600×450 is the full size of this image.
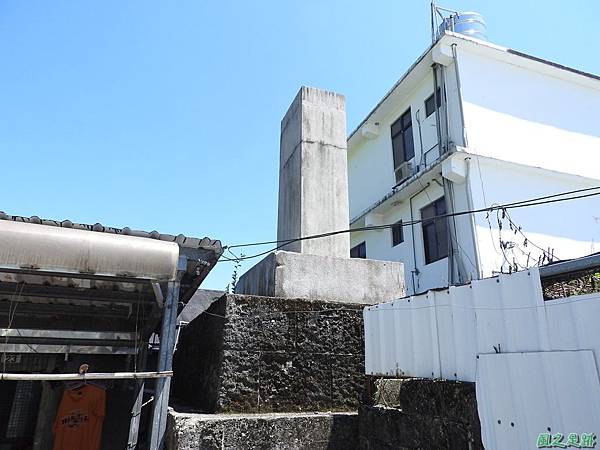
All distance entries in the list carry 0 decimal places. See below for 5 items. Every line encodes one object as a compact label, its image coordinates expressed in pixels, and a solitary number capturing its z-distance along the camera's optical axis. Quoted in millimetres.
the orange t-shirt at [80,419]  7000
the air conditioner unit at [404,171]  12172
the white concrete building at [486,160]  9977
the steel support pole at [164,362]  3520
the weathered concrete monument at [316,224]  4855
